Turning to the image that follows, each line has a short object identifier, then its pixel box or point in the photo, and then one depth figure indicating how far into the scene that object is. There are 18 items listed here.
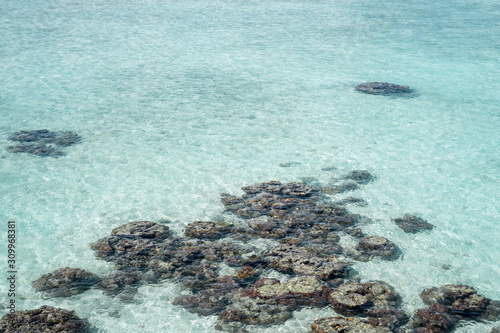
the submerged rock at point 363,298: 6.91
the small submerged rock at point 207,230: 8.69
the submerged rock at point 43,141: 12.03
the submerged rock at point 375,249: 8.29
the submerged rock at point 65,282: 7.32
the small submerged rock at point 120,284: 7.35
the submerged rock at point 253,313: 6.73
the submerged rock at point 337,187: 10.32
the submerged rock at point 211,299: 6.99
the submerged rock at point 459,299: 7.03
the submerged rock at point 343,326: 6.43
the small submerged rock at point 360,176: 10.93
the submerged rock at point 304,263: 7.68
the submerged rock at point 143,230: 8.65
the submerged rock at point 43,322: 6.38
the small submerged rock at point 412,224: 9.18
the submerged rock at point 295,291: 7.07
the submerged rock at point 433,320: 6.62
